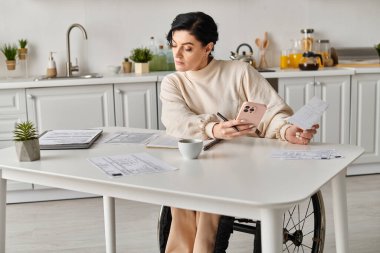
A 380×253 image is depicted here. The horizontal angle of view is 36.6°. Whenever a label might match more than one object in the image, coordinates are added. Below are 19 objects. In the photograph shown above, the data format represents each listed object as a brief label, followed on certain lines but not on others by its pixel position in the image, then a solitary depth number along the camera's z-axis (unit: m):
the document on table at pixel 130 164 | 1.87
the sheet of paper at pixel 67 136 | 2.29
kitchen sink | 4.12
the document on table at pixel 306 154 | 1.99
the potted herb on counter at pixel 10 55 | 4.32
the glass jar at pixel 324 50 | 4.68
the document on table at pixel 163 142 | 2.21
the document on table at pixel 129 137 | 2.34
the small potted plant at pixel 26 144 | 2.03
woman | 2.23
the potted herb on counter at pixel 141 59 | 4.37
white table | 1.57
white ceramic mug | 1.99
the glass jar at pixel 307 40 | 4.68
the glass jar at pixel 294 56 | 4.65
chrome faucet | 4.27
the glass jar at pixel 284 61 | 4.63
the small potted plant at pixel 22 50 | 4.32
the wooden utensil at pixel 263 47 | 4.70
